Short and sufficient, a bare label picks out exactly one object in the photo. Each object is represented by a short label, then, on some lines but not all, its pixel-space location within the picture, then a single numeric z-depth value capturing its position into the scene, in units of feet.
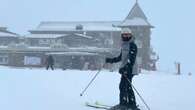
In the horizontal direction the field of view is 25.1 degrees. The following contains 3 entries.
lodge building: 197.57
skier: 27.43
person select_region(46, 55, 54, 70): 118.87
